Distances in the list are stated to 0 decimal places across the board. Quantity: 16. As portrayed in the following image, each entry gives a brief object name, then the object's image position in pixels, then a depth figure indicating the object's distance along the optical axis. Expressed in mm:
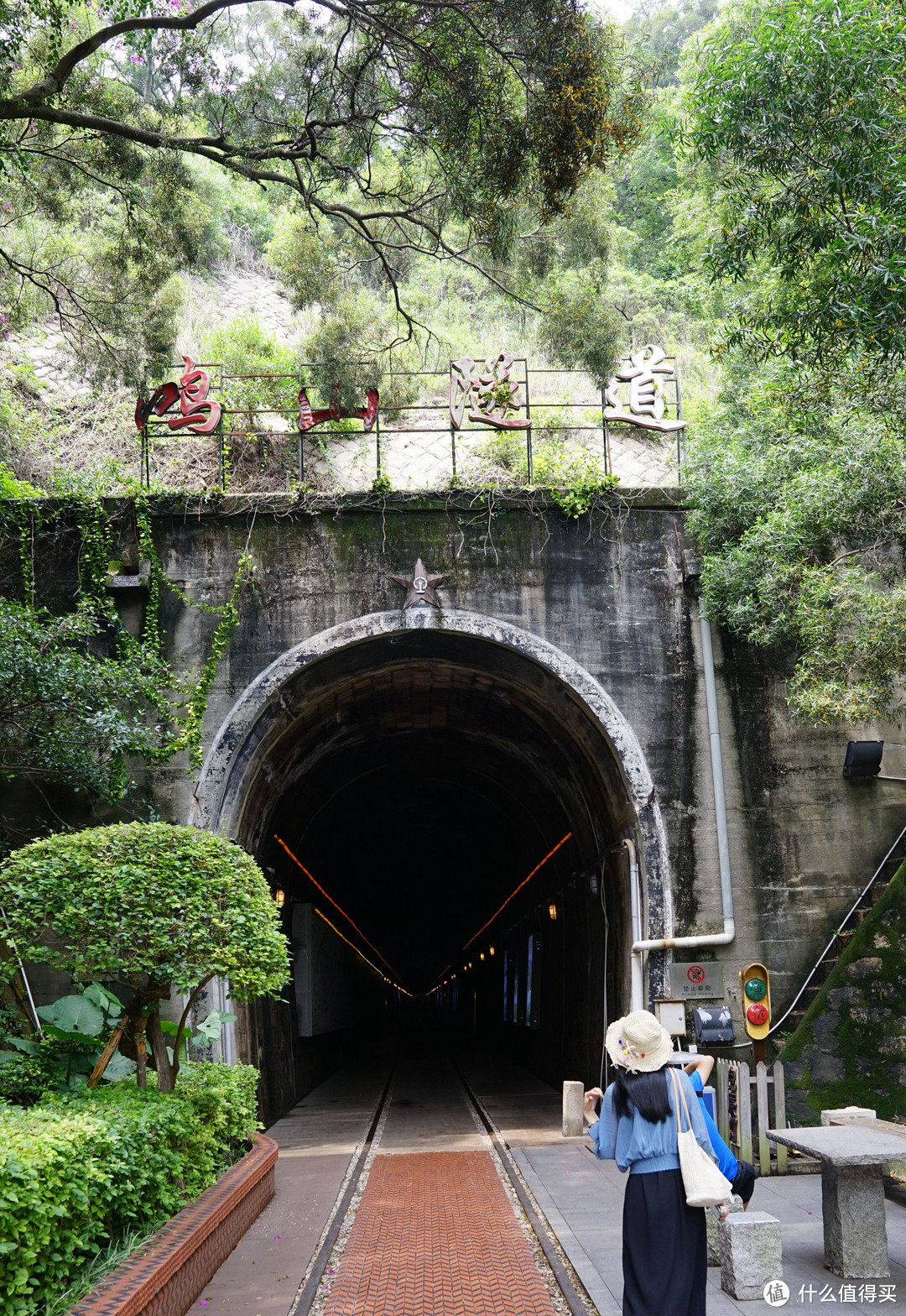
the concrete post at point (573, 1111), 9727
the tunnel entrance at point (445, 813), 10227
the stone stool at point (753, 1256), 4699
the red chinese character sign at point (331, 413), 10352
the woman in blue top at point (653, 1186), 3541
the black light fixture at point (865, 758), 9898
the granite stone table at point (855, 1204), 4955
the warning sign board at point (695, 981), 9383
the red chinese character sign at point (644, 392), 10703
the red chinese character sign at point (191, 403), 10211
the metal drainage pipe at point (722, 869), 9477
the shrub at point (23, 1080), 6383
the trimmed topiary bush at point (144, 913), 5918
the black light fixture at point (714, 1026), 8930
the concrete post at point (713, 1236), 5270
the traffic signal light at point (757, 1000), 9148
